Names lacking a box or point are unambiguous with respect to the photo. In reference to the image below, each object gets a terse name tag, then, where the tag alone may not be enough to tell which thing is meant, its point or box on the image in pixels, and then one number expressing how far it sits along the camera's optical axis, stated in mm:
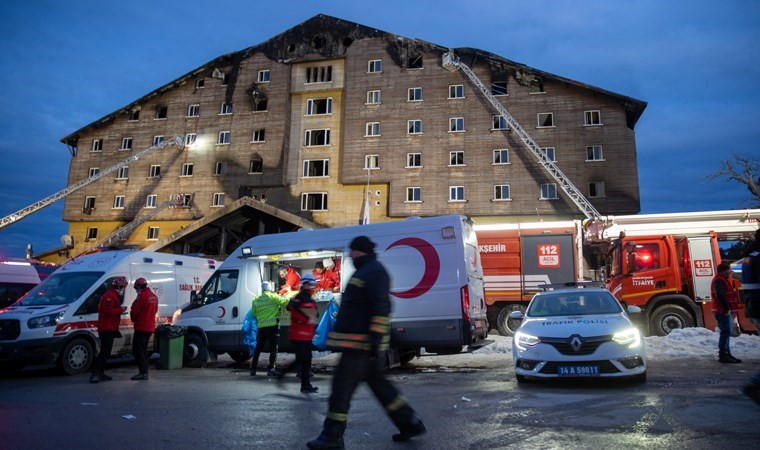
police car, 7570
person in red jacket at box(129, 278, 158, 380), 9828
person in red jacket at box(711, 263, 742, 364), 10539
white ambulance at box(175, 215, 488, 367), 9875
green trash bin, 11914
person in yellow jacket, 10461
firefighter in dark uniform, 4391
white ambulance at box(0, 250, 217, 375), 10297
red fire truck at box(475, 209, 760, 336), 14539
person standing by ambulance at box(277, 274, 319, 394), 8438
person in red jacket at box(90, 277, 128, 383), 9562
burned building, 33062
